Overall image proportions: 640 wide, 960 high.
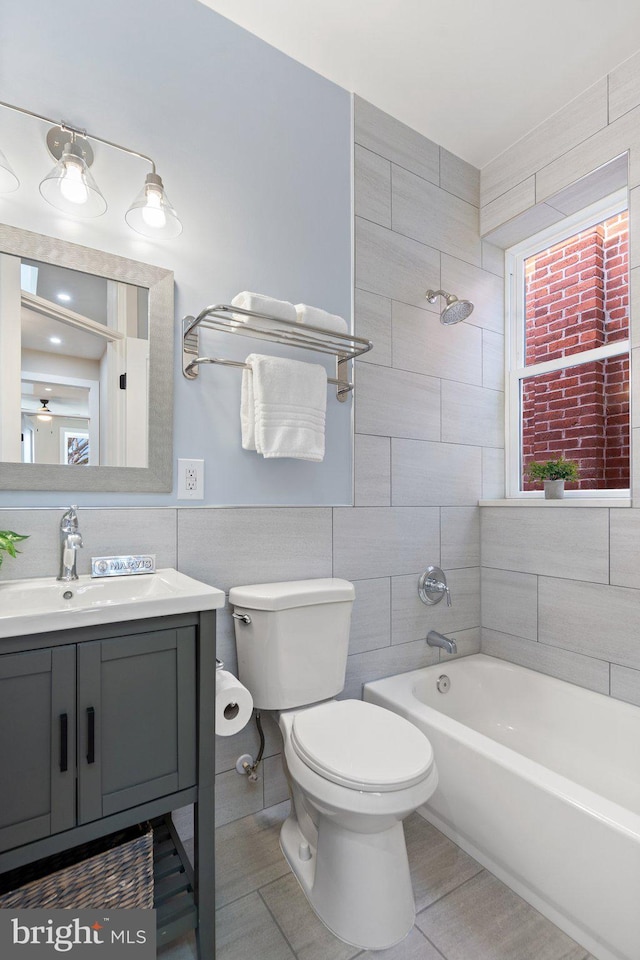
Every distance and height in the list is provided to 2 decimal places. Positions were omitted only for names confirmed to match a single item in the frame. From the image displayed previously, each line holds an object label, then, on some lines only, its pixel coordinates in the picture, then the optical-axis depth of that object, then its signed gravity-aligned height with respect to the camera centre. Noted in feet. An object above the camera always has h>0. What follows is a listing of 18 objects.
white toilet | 4.04 -2.33
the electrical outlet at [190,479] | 5.31 +0.05
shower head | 6.76 +2.42
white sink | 3.24 -0.90
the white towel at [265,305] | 5.14 +1.88
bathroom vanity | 3.26 -1.77
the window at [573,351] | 7.02 +2.08
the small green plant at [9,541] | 4.04 -0.48
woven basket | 3.57 -2.97
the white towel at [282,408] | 5.41 +0.85
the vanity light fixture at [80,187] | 4.40 +2.70
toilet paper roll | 4.33 -1.97
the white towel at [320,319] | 5.49 +1.88
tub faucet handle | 7.18 -1.47
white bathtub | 3.92 -3.07
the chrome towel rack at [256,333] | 5.22 +1.69
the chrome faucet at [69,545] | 4.49 -0.56
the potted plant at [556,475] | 7.14 +0.15
